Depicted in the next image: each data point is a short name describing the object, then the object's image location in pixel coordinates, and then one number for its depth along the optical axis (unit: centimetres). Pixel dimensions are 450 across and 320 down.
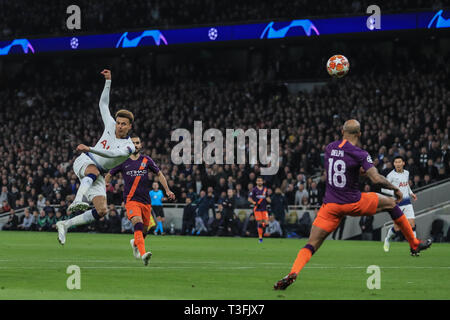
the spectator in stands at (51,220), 3225
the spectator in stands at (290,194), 2842
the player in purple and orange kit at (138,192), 1357
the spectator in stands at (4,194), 3473
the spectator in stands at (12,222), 3347
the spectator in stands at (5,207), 3441
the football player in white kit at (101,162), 1354
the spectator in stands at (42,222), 3244
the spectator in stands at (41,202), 3306
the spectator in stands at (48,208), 3250
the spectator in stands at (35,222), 3281
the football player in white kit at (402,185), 1900
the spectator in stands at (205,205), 2884
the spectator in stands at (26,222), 3297
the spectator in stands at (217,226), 2883
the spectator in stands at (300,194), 2788
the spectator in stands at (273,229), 2809
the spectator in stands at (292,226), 2781
